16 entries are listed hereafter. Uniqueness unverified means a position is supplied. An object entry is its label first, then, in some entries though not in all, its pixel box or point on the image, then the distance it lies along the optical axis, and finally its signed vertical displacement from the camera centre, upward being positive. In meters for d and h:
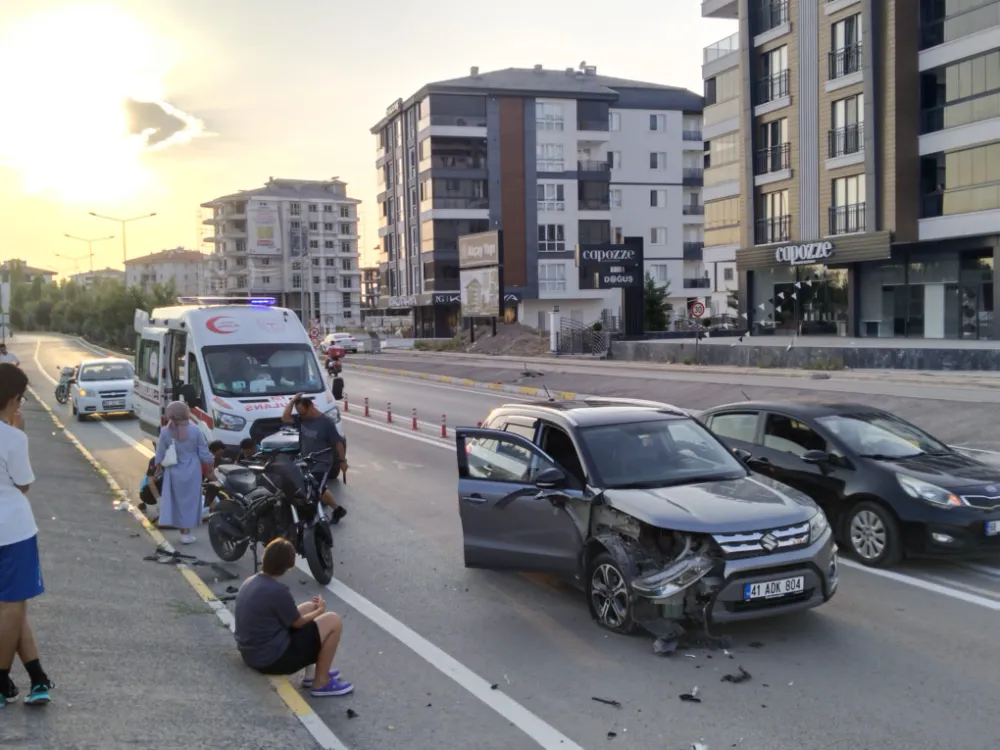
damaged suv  6.75 -1.53
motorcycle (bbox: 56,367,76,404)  31.09 -1.92
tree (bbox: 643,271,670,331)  60.28 +0.17
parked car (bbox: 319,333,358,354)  62.59 -1.36
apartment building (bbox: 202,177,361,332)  118.19 +9.84
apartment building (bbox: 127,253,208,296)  186.62 +11.51
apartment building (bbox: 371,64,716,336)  76.31 +11.13
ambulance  13.93 -0.67
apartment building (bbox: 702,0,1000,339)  36.94 +6.10
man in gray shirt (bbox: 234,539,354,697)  6.07 -1.95
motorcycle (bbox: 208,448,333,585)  9.09 -1.87
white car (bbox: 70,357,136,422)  25.41 -1.64
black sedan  8.47 -1.58
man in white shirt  5.24 -1.22
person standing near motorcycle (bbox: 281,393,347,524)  11.70 -1.33
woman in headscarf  10.40 -1.65
